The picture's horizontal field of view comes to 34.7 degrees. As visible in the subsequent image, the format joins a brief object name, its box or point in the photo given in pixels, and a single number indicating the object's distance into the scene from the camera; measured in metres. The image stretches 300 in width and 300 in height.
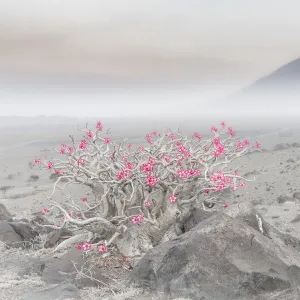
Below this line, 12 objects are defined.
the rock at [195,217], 13.44
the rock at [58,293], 9.76
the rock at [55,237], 15.33
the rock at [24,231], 16.64
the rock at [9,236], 15.80
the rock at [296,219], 19.46
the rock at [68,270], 10.98
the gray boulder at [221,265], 9.17
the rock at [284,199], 25.62
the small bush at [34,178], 49.75
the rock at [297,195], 25.60
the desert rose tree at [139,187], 12.76
